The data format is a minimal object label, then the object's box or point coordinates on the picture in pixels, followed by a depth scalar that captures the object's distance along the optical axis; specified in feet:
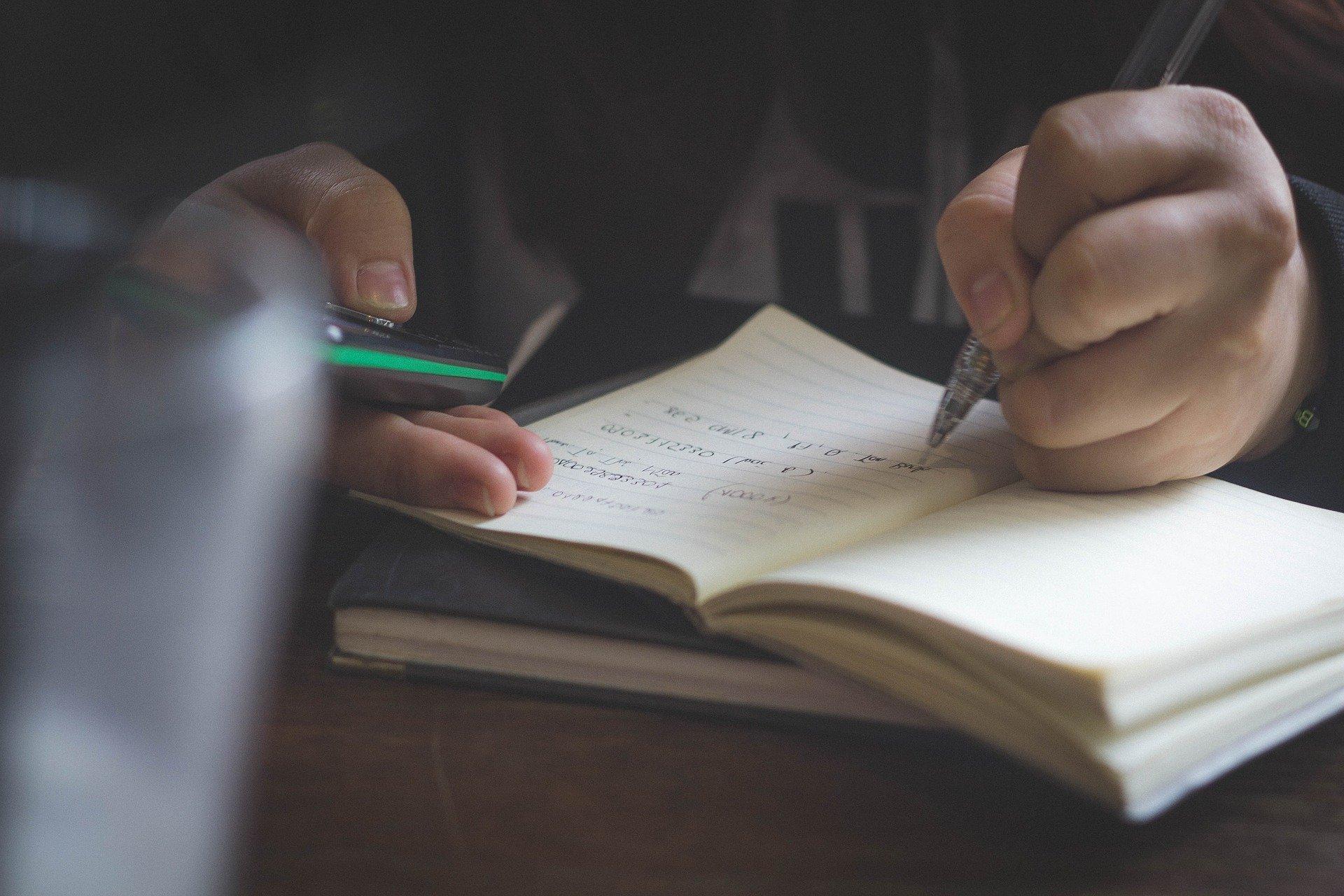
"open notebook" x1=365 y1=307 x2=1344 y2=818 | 0.88
